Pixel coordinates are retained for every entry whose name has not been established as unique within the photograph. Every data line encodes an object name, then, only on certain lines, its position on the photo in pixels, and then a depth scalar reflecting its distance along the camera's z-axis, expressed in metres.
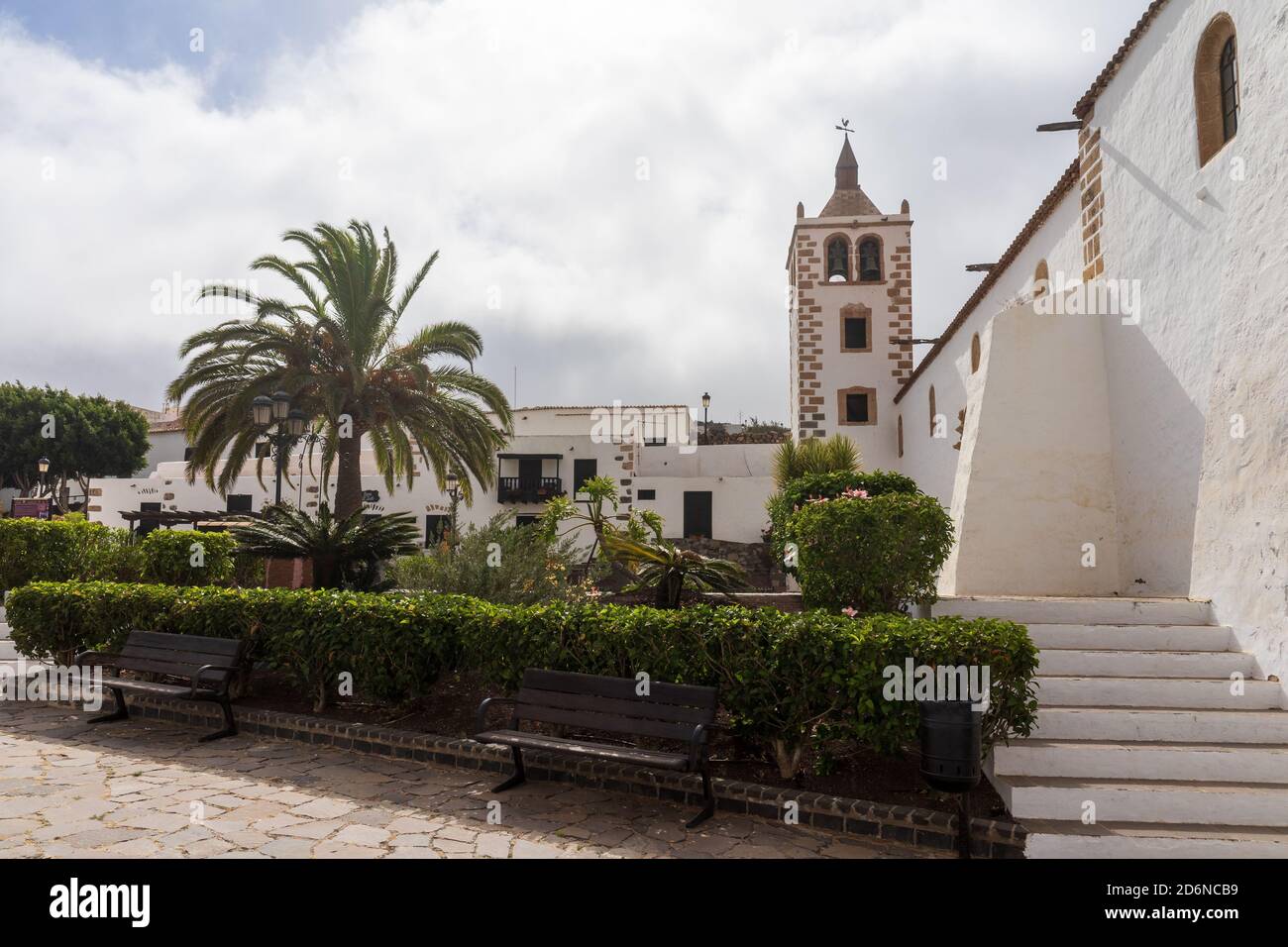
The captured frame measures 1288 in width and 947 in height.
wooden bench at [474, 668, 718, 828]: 4.55
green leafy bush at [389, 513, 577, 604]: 7.73
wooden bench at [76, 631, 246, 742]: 6.37
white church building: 4.49
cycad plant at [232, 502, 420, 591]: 9.08
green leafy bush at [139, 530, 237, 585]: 9.91
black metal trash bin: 3.83
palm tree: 13.64
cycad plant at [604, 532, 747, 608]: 7.79
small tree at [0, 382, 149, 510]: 32.81
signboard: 21.69
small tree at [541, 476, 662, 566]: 8.56
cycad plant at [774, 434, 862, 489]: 11.87
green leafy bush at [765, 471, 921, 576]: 8.77
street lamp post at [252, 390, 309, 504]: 11.91
